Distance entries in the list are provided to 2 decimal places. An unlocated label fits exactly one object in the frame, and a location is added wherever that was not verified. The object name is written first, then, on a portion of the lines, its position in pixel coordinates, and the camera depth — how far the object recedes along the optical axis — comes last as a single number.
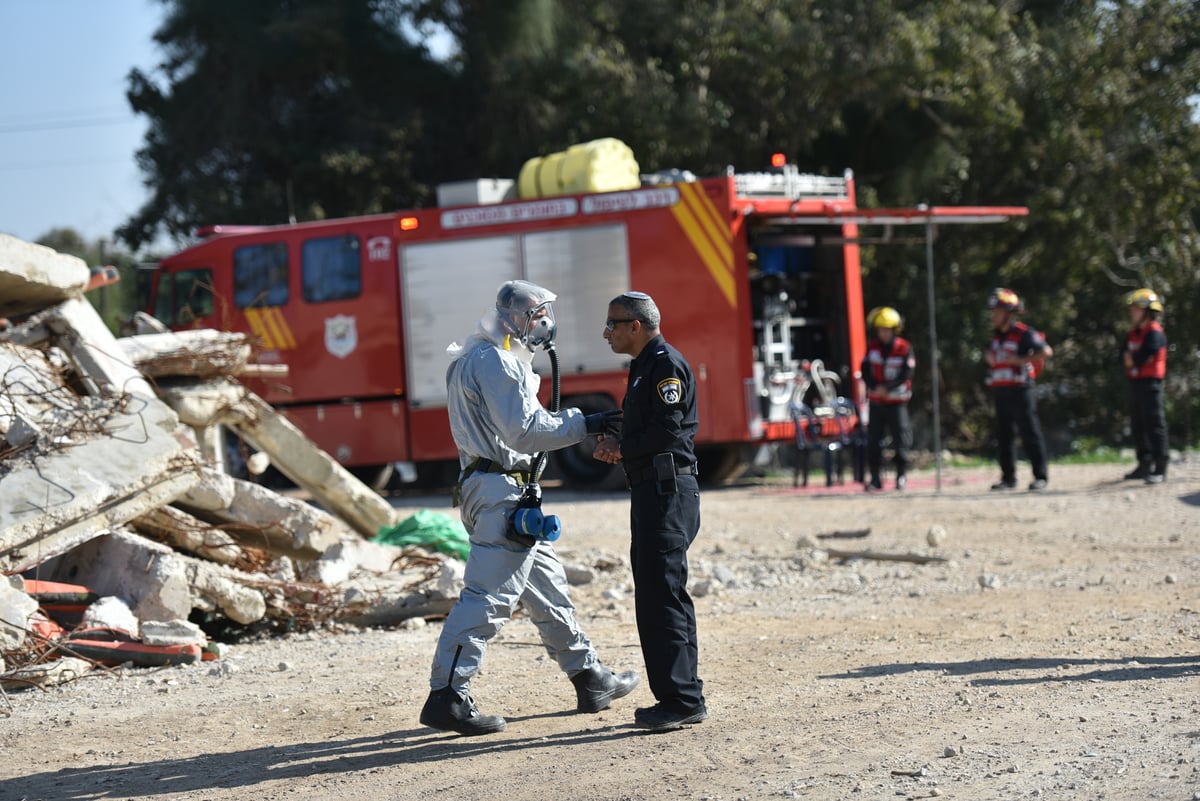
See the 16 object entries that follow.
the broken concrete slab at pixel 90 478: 14.44
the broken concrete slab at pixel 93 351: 18.28
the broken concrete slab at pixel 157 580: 15.17
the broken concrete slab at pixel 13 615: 13.40
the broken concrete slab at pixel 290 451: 20.42
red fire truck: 28.95
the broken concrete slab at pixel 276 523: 18.23
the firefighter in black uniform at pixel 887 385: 27.86
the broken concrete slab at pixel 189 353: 19.86
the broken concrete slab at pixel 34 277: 17.64
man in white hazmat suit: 10.53
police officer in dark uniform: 10.48
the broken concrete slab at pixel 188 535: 16.70
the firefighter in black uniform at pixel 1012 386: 27.55
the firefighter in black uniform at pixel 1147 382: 27.44
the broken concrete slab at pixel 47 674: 13.45
